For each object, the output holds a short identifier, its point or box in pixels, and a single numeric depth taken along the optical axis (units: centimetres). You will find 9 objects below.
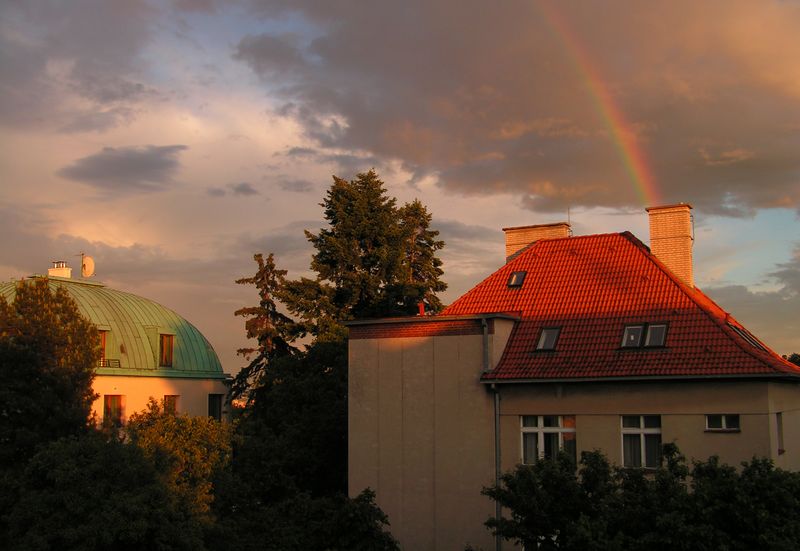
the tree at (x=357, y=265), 4528
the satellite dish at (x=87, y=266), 5634
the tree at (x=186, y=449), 2528
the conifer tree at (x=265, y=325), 4772
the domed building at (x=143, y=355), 4841
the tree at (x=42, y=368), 3020
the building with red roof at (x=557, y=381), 2455
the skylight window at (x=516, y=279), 3098
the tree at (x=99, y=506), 2223
